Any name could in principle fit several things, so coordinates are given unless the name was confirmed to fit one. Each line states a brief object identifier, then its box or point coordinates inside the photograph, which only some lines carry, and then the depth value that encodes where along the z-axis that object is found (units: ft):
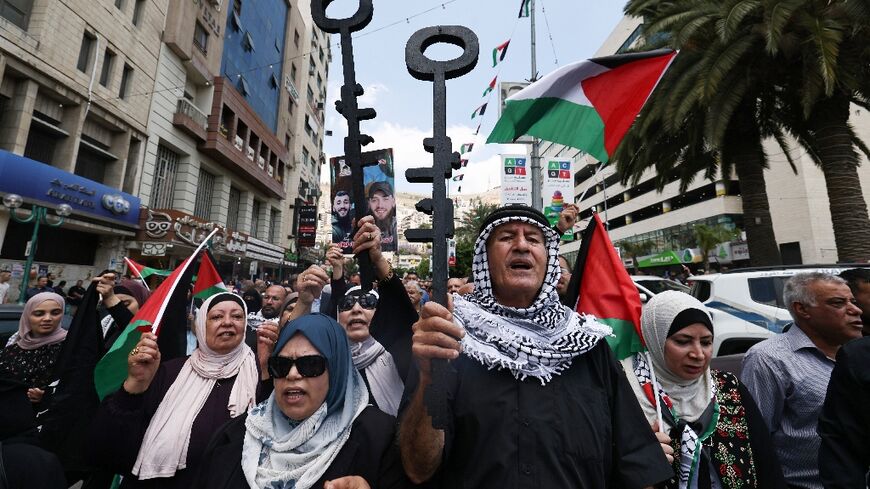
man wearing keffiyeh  4.69
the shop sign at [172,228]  53.98
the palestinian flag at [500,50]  48.06
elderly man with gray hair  7.57
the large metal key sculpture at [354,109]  5.76
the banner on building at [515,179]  39.01
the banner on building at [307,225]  83.15
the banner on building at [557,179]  37.14
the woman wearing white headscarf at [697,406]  6.44
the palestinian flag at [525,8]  48.68
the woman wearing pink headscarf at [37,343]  11.10
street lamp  29.78
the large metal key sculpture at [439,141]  4.42
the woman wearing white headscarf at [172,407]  7.38
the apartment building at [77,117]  38.37
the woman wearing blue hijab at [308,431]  5.56
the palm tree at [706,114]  32.73
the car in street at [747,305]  18.94
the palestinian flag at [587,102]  9.61
